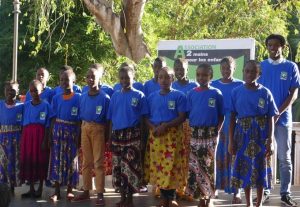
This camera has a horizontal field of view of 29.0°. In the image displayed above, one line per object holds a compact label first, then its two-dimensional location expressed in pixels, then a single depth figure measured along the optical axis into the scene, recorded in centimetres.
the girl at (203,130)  589
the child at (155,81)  659
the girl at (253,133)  559
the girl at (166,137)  601
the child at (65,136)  670
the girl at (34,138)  683
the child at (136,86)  696
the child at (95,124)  646
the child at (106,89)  702
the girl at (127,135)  618
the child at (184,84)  629
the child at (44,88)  718
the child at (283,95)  612
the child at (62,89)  679
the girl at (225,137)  634
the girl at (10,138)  697
